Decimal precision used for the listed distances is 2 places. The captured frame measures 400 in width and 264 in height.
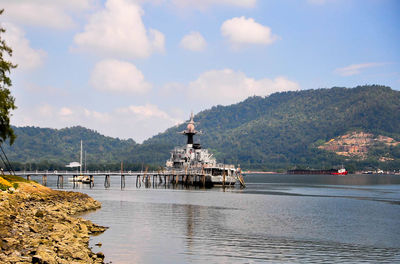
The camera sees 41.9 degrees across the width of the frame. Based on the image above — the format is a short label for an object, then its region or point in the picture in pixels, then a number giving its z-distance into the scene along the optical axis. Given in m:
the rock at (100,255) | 34.56
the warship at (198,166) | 142.75
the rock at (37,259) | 28.31
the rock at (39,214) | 45.33
